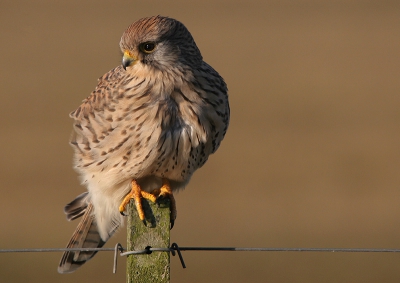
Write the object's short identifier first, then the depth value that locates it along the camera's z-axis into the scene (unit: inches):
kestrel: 408.8
